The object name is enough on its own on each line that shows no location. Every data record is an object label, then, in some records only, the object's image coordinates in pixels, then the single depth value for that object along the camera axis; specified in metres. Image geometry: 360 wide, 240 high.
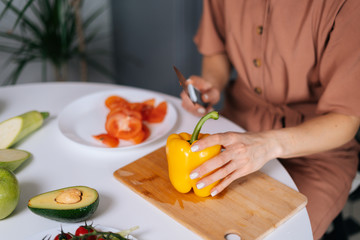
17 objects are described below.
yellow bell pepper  0.90
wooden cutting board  0.84
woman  1.04
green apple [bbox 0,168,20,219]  0.82
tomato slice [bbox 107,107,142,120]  1.23
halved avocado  0.81
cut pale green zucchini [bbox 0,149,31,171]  0.99
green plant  2.22
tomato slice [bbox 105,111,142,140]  1.19
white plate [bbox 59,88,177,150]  1.19
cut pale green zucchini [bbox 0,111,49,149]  1.11
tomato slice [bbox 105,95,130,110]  1.35
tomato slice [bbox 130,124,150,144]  1.18
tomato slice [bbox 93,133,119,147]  1.17
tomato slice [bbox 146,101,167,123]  1.32
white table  0.85
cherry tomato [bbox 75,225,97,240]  0.77
